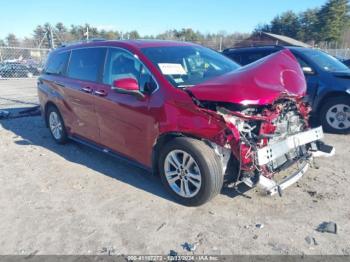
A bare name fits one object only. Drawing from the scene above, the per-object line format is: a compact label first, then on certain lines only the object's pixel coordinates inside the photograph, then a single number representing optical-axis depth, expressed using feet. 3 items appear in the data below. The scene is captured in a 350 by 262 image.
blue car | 21.09
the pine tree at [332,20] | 174.91
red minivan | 11.03
